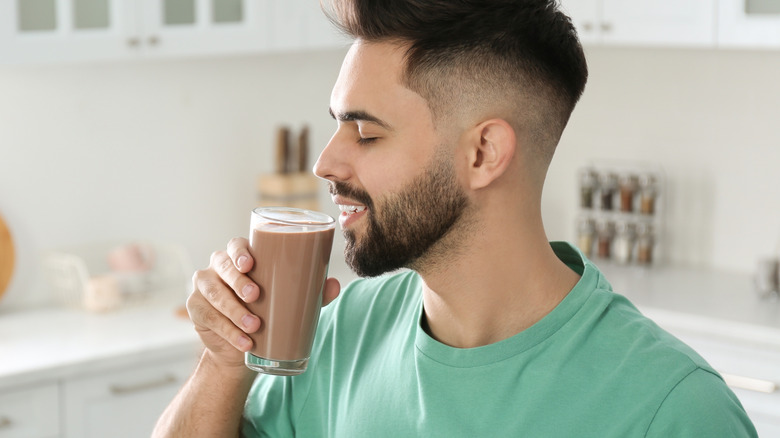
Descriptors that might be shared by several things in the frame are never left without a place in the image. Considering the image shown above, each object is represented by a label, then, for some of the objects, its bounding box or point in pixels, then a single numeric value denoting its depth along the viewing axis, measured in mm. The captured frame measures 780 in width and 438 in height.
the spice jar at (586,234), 3346
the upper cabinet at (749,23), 2652
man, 1297
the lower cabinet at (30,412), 2533
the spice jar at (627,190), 3223
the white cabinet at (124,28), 2617
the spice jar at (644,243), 3234
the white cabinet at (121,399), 2646
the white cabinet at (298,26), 3111
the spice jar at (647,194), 3195
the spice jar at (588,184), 3312
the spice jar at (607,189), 3268
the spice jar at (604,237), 3314
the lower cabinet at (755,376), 2559
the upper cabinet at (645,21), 2777
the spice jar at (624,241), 3256
